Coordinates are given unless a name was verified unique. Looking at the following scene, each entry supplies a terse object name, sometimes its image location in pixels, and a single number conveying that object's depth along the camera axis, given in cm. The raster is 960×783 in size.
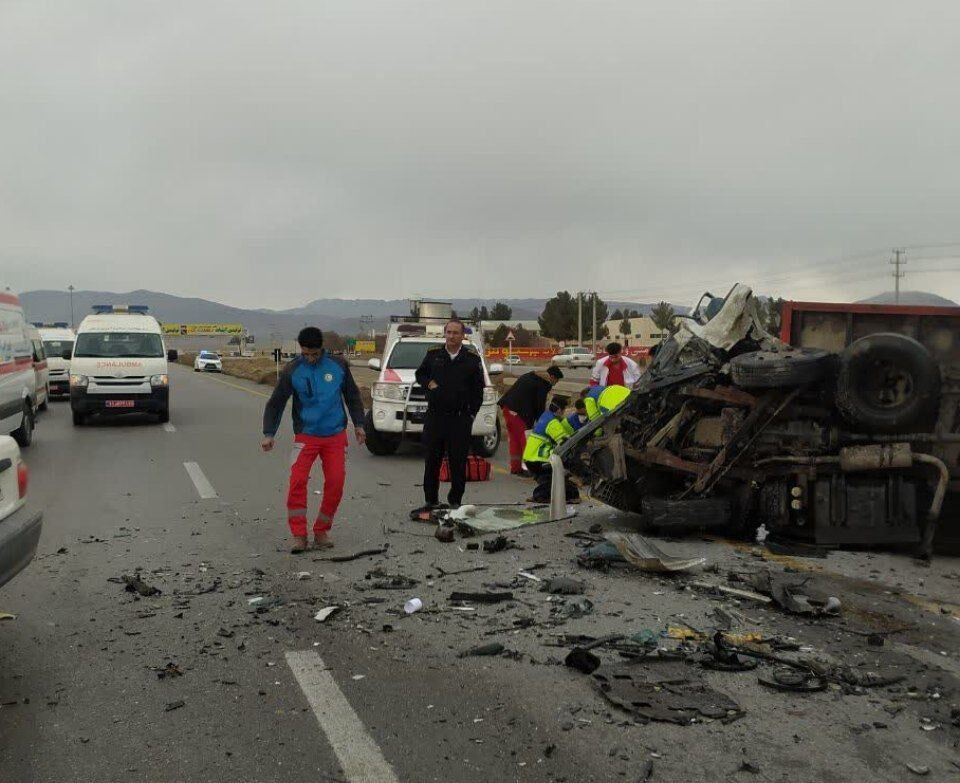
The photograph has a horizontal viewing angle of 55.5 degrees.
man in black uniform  898
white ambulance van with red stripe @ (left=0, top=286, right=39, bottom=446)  1177
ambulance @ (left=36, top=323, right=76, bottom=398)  2745
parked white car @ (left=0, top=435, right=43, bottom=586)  471
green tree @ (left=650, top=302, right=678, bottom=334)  10275
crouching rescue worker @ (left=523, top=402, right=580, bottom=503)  1018
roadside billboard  15875
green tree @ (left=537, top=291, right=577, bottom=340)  11250
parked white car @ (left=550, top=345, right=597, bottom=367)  6562
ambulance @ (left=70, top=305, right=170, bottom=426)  1908
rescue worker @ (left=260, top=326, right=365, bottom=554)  773
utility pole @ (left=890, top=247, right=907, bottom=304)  8138
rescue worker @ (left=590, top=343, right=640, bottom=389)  1359
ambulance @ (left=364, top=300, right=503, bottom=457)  1382
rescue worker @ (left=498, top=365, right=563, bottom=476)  1217
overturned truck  720
